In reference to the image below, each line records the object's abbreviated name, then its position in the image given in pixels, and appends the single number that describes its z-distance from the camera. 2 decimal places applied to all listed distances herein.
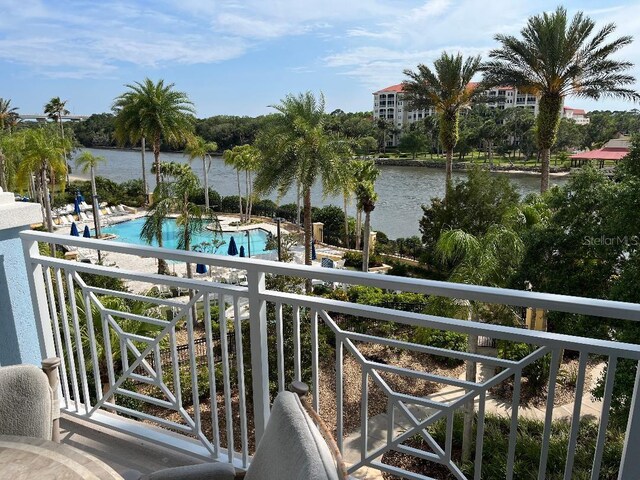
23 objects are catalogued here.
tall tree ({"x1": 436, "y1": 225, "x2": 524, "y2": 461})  7.50
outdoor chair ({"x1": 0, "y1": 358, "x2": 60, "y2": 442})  1.29
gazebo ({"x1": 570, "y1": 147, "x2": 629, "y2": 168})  31.63
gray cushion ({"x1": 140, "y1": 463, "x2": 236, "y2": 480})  1.13
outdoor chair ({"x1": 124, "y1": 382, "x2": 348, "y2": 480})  0.77
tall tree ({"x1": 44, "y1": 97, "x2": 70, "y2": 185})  39.81
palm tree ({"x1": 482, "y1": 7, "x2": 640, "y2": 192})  16.50
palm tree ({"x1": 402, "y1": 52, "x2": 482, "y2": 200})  20.81
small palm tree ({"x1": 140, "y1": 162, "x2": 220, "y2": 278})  15.61
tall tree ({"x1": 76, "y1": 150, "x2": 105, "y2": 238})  26.83
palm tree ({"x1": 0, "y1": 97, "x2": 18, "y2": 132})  35.98
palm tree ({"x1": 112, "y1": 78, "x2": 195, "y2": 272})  23.97
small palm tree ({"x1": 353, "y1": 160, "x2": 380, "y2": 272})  18.85
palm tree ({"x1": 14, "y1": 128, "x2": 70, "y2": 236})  18.09
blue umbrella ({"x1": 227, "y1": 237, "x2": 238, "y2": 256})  18.48
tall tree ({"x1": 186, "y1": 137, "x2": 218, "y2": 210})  27.83
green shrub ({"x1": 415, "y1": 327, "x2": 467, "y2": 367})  10.12
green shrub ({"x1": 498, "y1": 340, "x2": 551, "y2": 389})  8.78
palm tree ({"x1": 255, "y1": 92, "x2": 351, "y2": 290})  15.91
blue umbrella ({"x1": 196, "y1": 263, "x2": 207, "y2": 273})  16.24
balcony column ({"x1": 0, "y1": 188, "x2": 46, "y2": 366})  2.22
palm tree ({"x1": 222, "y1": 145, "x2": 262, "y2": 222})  30.81
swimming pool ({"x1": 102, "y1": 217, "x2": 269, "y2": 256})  24.81
